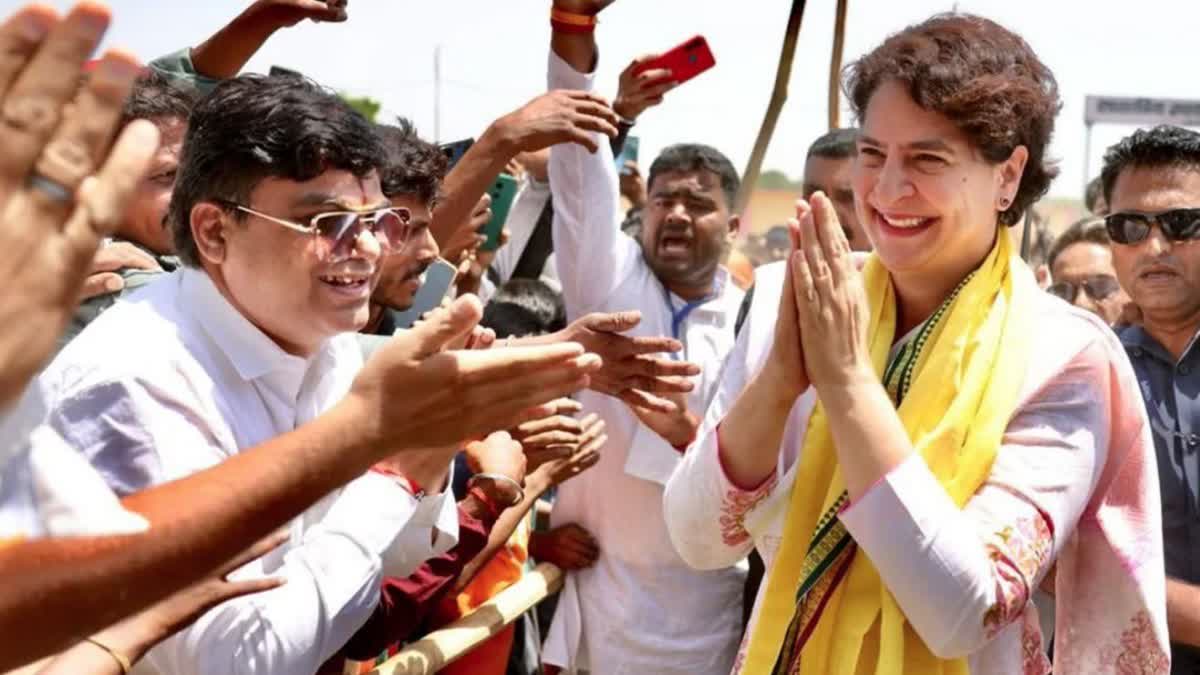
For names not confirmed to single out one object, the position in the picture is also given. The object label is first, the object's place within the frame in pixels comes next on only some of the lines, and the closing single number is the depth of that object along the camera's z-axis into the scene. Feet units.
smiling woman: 7.11
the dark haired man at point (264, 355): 7.11
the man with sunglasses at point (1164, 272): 10.44
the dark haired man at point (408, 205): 11.12
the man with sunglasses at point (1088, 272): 16.81
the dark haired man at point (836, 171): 15.21
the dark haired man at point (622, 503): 13.46
